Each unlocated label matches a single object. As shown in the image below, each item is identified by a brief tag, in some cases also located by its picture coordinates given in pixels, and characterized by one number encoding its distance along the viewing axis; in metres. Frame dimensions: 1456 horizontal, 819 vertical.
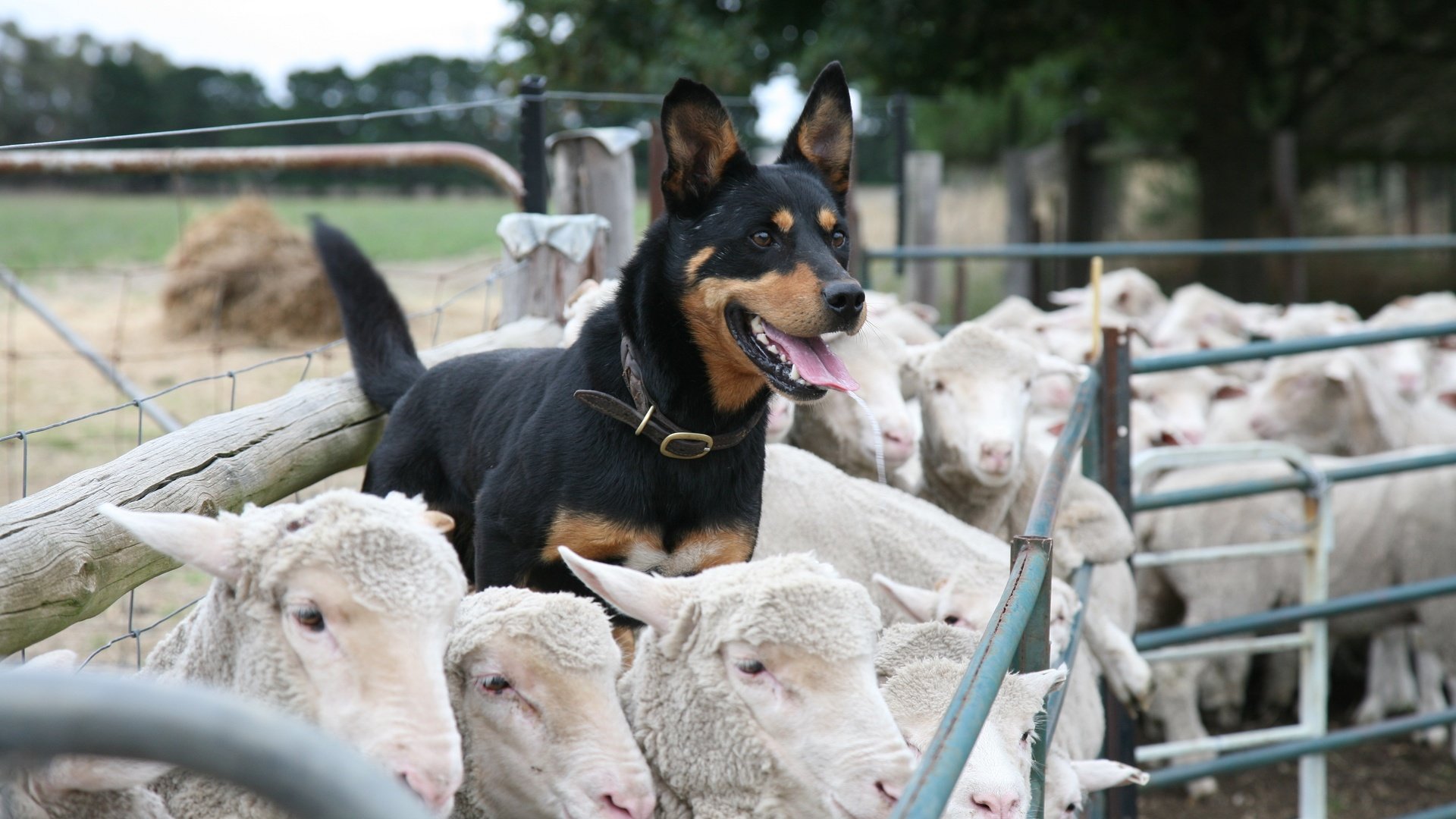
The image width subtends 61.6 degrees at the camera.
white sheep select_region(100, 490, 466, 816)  1.70
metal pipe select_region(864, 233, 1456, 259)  7.37
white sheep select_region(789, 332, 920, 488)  4.04
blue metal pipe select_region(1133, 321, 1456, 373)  4.25
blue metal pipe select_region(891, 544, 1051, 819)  1.30
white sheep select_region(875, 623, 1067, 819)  2.00
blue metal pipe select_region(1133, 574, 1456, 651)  4.35
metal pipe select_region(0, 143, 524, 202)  5.10
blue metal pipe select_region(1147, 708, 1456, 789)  4.37
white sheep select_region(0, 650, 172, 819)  1.71
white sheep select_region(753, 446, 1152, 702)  3.49
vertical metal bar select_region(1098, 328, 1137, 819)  3.97
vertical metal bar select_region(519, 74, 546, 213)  4.73
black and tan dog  2.79
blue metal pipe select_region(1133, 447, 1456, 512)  4.56
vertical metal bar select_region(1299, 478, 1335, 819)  5.40
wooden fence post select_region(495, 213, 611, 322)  4.52
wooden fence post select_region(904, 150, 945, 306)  10.09
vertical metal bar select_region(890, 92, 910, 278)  9.28
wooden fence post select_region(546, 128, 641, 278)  5.07
